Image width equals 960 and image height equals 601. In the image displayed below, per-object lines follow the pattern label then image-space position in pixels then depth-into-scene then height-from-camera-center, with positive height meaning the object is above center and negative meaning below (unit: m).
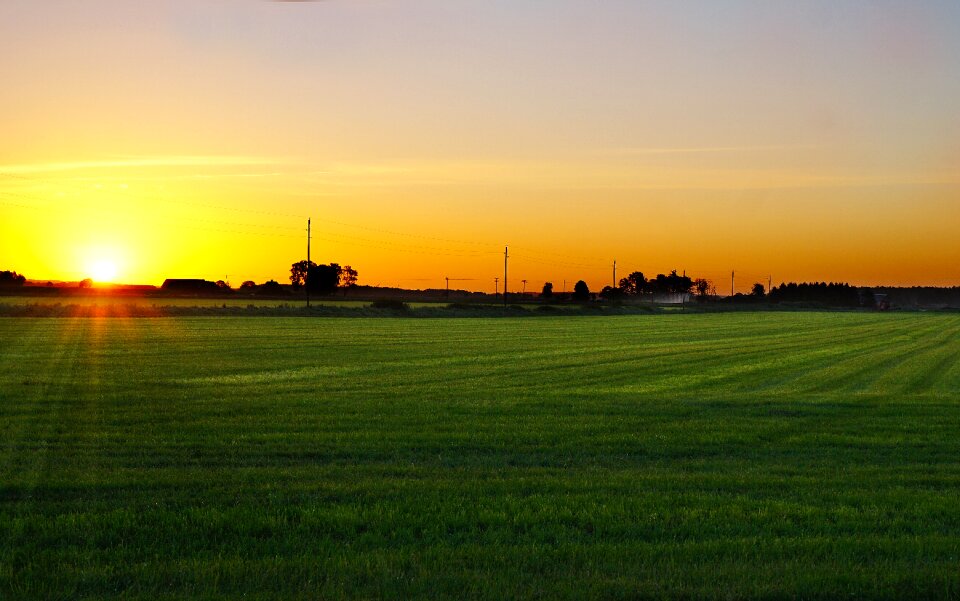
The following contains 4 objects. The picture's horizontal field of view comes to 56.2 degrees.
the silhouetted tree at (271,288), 154.75 +1.49
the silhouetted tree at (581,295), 178.39 +0.91
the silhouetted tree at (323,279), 161.25 +3.27
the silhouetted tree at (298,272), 191.94 +5.45
